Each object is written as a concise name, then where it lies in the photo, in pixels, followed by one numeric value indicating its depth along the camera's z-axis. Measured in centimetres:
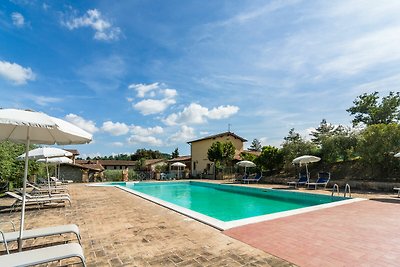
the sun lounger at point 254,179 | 2128
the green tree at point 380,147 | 1465
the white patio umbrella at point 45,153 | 871
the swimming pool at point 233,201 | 774
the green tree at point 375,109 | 2857
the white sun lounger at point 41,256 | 274
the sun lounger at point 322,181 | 1491
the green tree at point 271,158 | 2273
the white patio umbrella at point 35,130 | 322
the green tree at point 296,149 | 2116
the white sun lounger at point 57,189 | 1161
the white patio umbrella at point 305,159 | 1571
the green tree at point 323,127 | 3723
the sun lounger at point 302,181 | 1603
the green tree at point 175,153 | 6316
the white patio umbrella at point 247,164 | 2151
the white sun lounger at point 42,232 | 395
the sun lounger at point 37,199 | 761
